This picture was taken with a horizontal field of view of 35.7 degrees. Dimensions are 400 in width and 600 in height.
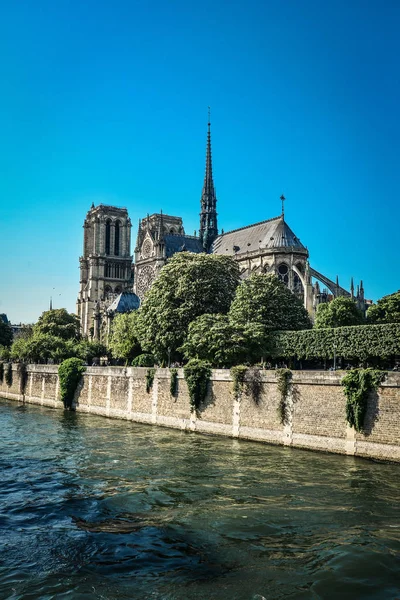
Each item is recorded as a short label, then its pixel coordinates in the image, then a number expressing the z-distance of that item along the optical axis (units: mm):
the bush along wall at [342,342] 32375
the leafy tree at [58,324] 88562
